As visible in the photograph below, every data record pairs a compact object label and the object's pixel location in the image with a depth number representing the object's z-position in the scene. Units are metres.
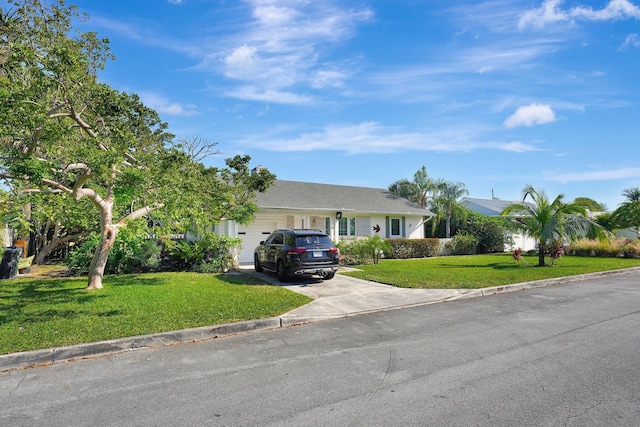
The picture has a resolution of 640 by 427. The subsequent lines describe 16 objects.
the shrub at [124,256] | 13.20
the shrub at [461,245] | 25.57
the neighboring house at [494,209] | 28.92
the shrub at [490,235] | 27.53
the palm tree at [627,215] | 27.19
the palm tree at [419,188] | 33.53
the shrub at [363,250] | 17.50
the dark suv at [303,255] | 11.66
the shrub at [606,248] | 21.78
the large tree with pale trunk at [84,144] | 7.26
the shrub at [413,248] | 22.52
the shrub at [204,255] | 14.40
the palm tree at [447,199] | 30.17
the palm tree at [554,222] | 16.52
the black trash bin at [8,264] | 12.28
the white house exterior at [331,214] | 20.22
